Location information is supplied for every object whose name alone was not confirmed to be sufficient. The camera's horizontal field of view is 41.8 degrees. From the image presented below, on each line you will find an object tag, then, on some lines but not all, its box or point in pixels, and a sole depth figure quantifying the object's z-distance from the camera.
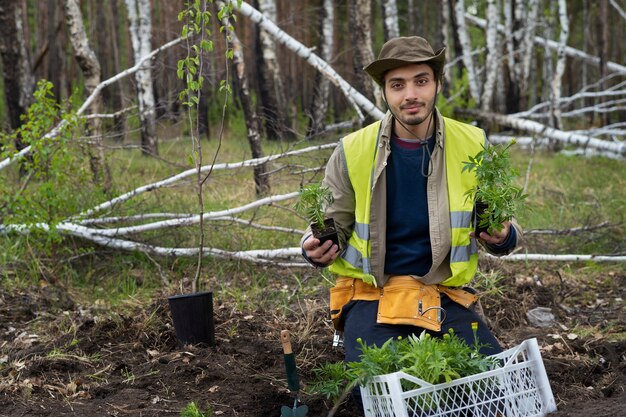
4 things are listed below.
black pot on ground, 4.35
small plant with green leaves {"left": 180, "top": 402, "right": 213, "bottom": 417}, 3.43
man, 3.67
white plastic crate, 2.97
